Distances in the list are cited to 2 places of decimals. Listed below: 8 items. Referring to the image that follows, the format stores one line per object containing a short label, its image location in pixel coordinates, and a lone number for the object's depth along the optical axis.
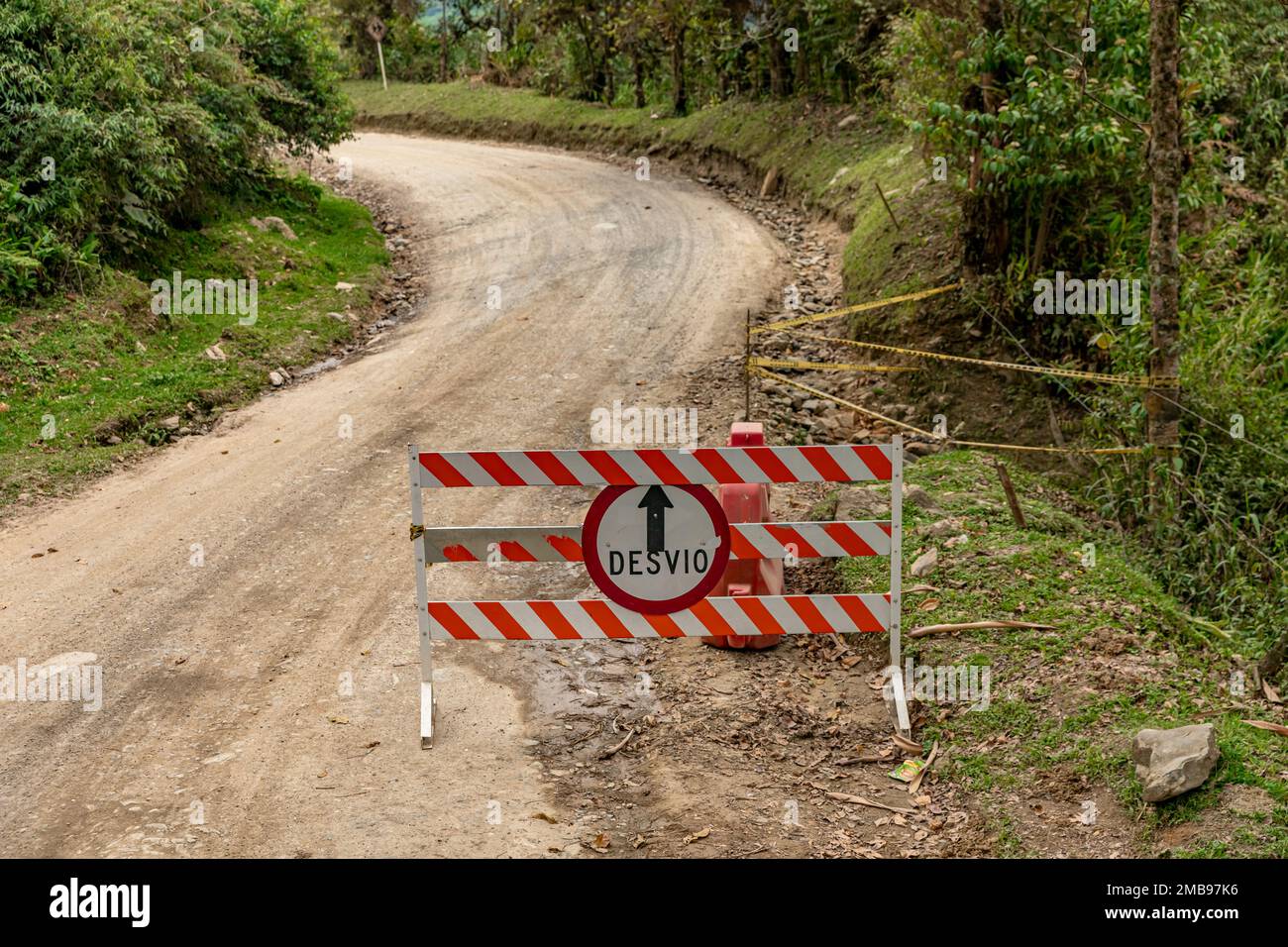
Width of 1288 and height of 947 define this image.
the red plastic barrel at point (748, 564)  6.94
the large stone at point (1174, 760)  4.91
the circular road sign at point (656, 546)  5.97
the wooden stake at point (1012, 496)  8.08
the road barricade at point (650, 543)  5.96
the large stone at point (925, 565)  7.50
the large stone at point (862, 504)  8.22
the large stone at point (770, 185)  21.36
